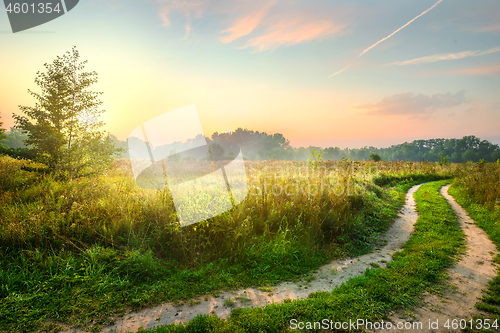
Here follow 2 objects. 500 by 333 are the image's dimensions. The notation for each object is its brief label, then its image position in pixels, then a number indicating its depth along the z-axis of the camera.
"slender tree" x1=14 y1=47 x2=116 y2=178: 9.15
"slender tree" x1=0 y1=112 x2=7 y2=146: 8.69
